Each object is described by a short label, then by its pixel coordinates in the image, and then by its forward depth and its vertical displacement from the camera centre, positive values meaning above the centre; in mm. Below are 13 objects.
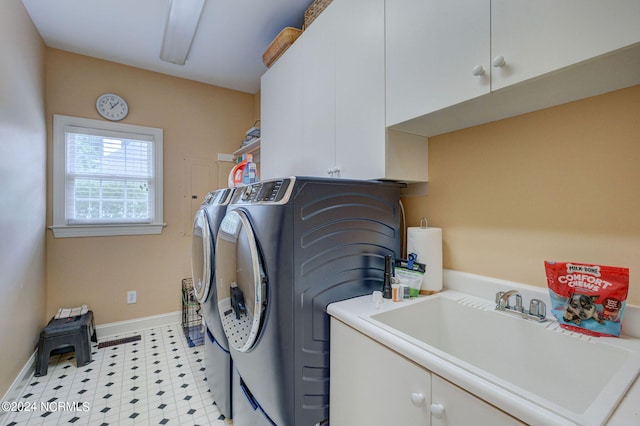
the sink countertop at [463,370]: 565 -391
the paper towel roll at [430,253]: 1338 -188
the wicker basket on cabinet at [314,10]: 1740 +1346
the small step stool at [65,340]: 2178 -991
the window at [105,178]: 2631 +389
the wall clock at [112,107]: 2781 +1114
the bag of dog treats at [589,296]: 869 -272
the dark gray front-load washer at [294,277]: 1082 -264
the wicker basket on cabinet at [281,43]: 2031 +1306
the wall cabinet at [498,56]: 725 +485
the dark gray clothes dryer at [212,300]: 1656 -559
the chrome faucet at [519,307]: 1028 -359
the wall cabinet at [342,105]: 1323 +631
